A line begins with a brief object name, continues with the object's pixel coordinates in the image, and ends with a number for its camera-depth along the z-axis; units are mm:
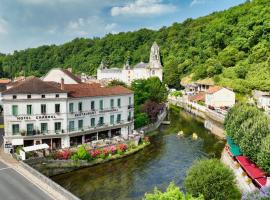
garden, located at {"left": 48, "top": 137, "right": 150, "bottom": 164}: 40312
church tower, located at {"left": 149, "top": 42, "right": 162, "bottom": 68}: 161750
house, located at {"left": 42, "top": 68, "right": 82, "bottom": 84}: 63791
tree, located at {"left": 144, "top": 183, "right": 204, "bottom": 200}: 18516
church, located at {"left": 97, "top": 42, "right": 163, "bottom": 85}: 161325
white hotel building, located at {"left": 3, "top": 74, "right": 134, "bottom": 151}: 41781
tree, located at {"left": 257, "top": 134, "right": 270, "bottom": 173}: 31062
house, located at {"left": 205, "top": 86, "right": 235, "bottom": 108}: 89438
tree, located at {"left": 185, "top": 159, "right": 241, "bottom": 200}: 26266
